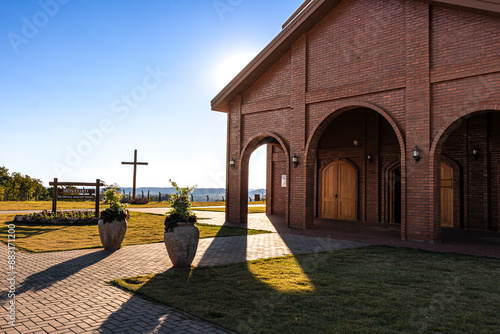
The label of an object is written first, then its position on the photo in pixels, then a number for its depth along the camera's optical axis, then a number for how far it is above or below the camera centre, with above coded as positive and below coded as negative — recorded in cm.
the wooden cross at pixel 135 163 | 3331 +225
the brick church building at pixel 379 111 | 1035 +275
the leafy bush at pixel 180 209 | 712 -37
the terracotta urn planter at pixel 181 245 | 693 -103
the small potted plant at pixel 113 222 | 875 -80
